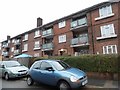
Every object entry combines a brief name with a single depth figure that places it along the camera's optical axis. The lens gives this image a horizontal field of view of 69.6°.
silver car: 6.74
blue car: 4.14
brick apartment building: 10.85
